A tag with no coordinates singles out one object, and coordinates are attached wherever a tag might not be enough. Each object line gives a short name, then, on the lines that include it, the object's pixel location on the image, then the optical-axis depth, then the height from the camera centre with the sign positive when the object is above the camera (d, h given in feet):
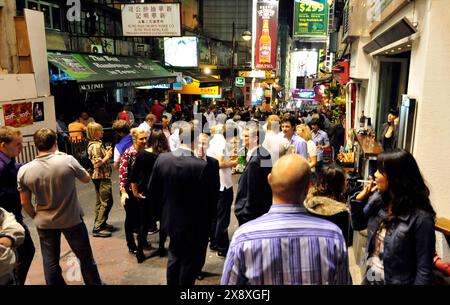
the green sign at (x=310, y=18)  108.27 +15.80
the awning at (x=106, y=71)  42.83 +0.50
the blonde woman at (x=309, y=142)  23.33 -4.03
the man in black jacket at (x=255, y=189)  15.39 -4.41
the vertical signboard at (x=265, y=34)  106.73 +11.15
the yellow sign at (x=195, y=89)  82.33 -2.90
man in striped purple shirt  6.98 -2.97
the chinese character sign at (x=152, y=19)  46.34 +6.54
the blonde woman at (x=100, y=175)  20.47 -5.22
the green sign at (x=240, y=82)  100.68 -1.64
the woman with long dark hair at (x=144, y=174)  16.89 -4.24
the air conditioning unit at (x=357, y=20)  36.88 +5.38
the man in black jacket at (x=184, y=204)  13.33 -4.35
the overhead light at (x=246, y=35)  70.03 +7.09
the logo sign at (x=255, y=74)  115.20 +0.49
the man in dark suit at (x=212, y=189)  13.87 -3.99
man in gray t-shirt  13.32 -4.28
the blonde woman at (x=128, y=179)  18.40 -4.88
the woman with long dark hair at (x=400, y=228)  8.36 -3.30
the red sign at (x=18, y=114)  32.17 -3.32
